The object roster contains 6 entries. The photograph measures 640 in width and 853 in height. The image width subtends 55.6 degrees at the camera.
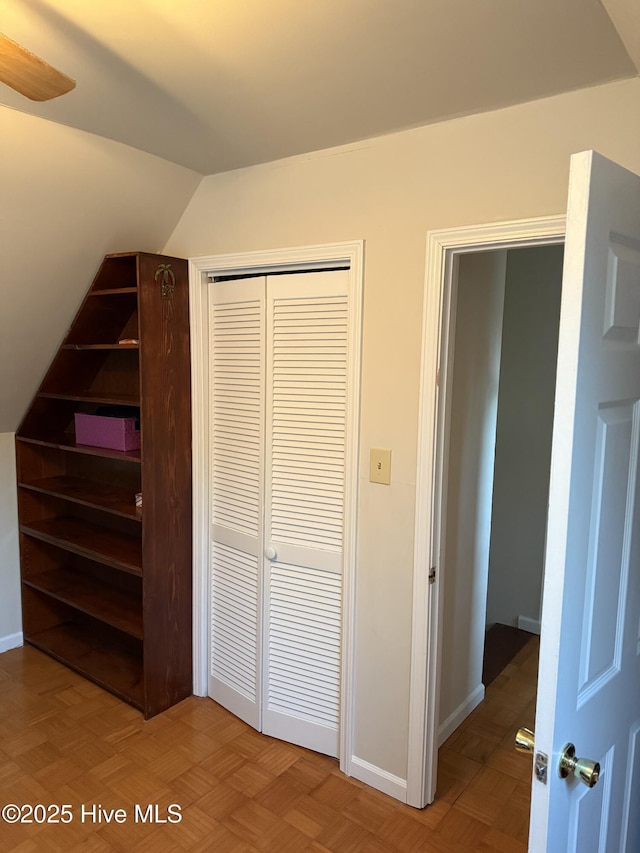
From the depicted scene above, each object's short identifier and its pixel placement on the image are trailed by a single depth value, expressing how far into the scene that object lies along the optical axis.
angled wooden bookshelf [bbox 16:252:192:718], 2.63
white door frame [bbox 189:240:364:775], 2.19
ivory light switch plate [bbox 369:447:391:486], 2.16
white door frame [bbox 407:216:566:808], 1.91
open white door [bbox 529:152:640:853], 1.01
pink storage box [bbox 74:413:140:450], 2.85
